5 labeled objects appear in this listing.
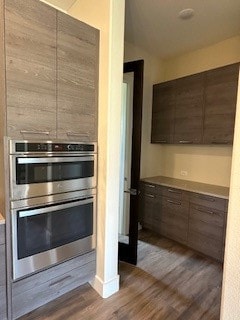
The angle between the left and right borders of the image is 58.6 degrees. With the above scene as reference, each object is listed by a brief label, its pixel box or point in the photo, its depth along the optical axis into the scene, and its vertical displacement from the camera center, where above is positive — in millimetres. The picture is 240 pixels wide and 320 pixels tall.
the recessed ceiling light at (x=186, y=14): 2274 +1424
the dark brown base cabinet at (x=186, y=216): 2531 -965
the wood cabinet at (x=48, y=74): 1494 +526
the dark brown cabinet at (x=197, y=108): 2603 +507
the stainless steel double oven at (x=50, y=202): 1556 -494
